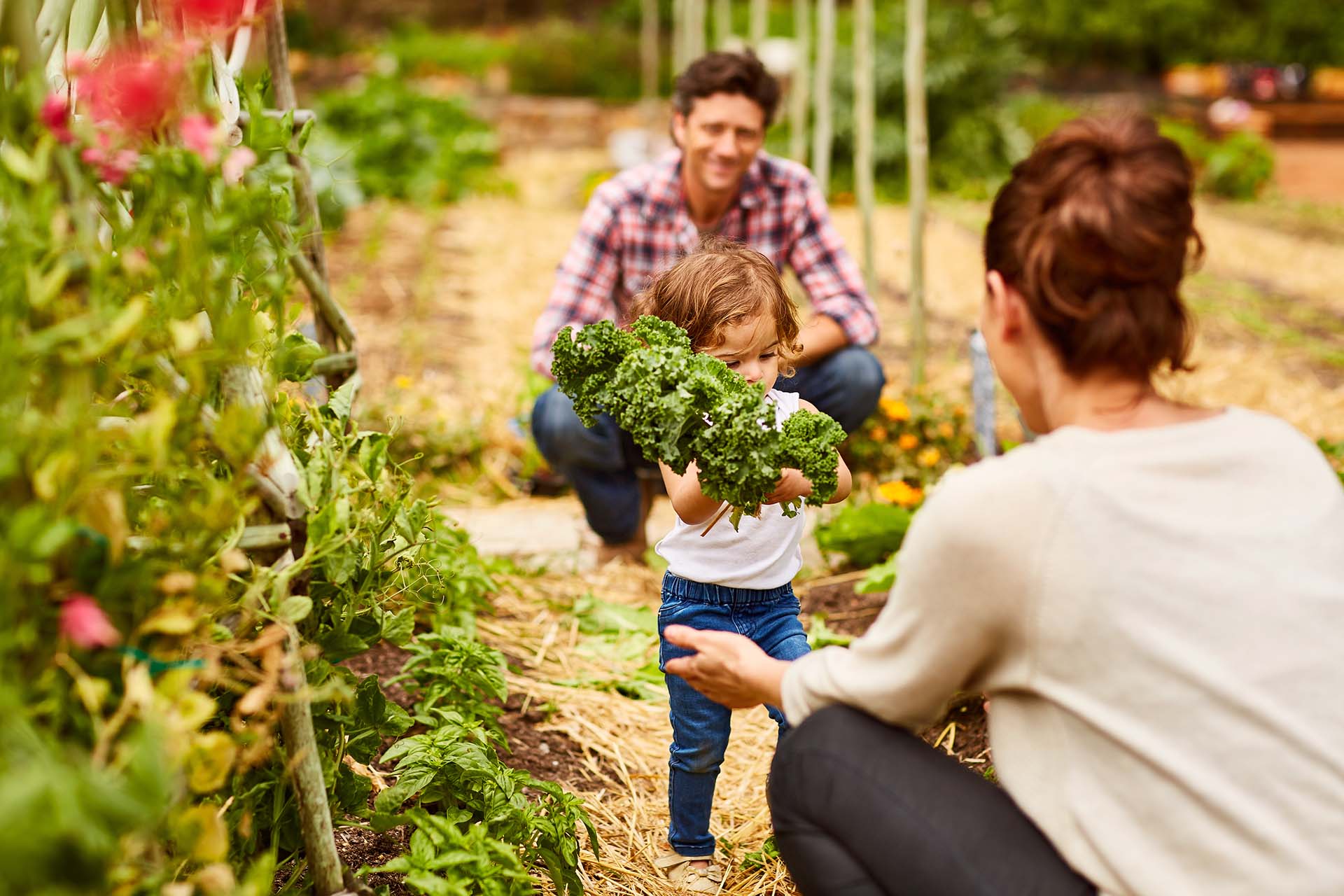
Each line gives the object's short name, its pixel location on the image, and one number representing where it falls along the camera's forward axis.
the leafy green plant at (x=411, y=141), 9.45
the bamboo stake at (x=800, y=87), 6.72
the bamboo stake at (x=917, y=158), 4.51
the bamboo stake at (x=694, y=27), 7.49
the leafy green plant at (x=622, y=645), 3.01
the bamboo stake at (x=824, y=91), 5.64
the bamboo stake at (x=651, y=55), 11.24
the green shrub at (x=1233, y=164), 10.64
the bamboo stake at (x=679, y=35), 8.45
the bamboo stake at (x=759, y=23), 7.07
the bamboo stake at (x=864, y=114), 5.11
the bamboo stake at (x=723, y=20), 8.22
